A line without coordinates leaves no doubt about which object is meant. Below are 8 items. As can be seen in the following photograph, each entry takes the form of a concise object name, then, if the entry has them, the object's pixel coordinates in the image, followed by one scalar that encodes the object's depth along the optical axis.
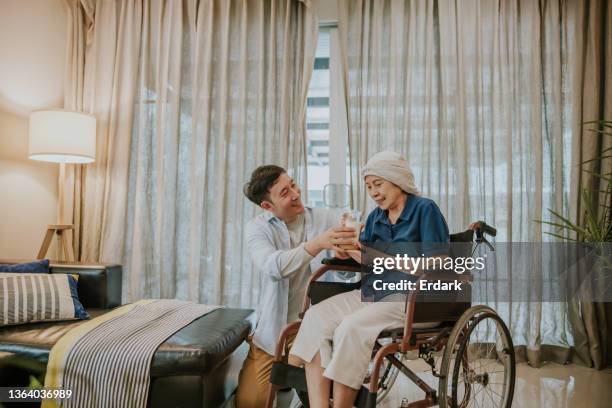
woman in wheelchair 1.45
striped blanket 1.66
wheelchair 1.47
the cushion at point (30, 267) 2.25
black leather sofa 1.68
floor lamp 2.76
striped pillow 1.96
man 2.01
